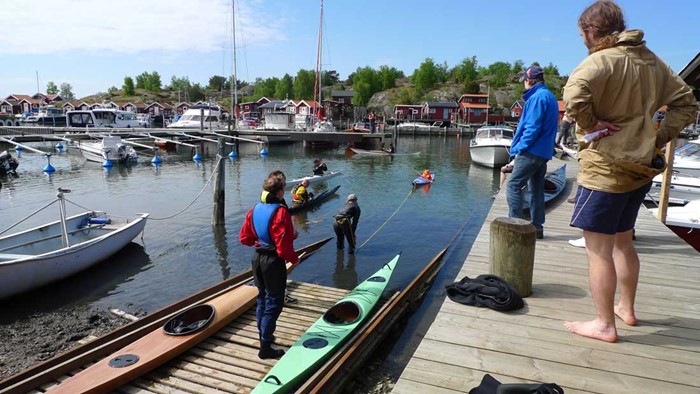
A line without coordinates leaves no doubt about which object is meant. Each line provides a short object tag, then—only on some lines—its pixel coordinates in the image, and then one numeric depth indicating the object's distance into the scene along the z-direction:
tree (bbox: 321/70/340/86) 148.04
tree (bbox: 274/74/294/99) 124.00
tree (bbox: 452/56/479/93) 120.88
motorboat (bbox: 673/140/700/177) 15.08
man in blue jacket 5.76
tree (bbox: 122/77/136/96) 121.09
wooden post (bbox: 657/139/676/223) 7.29
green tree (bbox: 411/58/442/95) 116.50
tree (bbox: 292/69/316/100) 120.88
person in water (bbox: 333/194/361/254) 11.61
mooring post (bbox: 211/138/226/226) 13.72
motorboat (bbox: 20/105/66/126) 52.64
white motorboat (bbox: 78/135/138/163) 29.73
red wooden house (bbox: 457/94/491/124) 82.94
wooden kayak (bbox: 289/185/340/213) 16.48
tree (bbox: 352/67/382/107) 107.97
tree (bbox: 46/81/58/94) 129.50
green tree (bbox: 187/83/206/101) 123.06
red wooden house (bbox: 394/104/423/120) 89.97
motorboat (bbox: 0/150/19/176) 24.97
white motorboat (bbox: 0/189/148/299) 8.58
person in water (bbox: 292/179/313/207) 16.61
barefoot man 2.84
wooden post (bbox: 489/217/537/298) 4.26
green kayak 4.89
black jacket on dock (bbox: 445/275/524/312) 3.98
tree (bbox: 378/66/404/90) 118.38
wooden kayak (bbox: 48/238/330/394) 4.86
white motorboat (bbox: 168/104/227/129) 49.28
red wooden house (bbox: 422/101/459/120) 85.62
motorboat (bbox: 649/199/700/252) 9.86
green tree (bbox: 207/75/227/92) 142.43
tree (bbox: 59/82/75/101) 126.06
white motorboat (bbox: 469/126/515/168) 28.98
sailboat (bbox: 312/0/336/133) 47.78
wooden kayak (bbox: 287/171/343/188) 20.27
